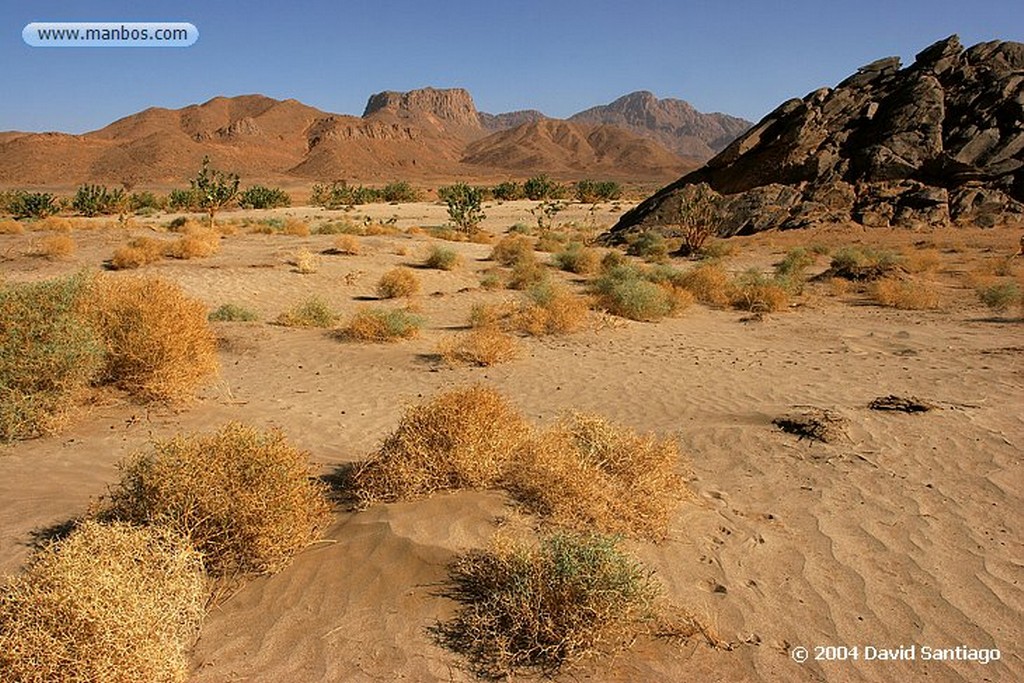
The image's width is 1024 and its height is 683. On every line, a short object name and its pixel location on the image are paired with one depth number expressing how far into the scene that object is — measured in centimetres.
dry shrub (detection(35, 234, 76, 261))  1526
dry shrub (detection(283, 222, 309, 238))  2228
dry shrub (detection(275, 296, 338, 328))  1104
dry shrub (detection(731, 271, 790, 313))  1291
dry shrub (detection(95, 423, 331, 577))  349
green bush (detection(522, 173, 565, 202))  5856
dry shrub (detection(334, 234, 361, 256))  1720
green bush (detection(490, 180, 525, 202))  5916
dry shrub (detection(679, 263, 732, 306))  1367
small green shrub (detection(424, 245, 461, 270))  1611
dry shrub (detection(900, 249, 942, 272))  1634
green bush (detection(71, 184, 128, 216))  3603
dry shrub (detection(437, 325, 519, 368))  882
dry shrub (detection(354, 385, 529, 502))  423
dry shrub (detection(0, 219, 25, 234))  1997
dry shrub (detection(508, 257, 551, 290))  1490
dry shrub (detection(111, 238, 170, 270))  1458
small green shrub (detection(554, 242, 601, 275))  1722
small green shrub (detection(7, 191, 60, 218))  3101
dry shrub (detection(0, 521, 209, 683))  241
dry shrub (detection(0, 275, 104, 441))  549
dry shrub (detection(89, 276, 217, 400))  640
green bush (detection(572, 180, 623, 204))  5531
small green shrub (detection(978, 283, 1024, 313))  1220
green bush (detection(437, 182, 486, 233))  2628
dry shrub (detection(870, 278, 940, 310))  1296
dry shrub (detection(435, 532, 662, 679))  295
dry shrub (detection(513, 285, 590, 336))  1070
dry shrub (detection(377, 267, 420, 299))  1363
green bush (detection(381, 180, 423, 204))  5641
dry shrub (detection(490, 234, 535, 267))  1728
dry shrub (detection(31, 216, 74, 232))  2074
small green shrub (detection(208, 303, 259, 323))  1120
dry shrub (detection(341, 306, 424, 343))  1006
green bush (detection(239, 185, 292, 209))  4458
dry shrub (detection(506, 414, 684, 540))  396
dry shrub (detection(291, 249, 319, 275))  1484
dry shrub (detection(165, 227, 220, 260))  1591
